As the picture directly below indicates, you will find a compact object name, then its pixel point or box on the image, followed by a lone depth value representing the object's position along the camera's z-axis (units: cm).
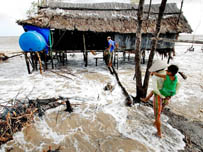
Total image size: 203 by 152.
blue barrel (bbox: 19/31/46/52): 761
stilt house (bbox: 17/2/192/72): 944
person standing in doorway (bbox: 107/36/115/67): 897
